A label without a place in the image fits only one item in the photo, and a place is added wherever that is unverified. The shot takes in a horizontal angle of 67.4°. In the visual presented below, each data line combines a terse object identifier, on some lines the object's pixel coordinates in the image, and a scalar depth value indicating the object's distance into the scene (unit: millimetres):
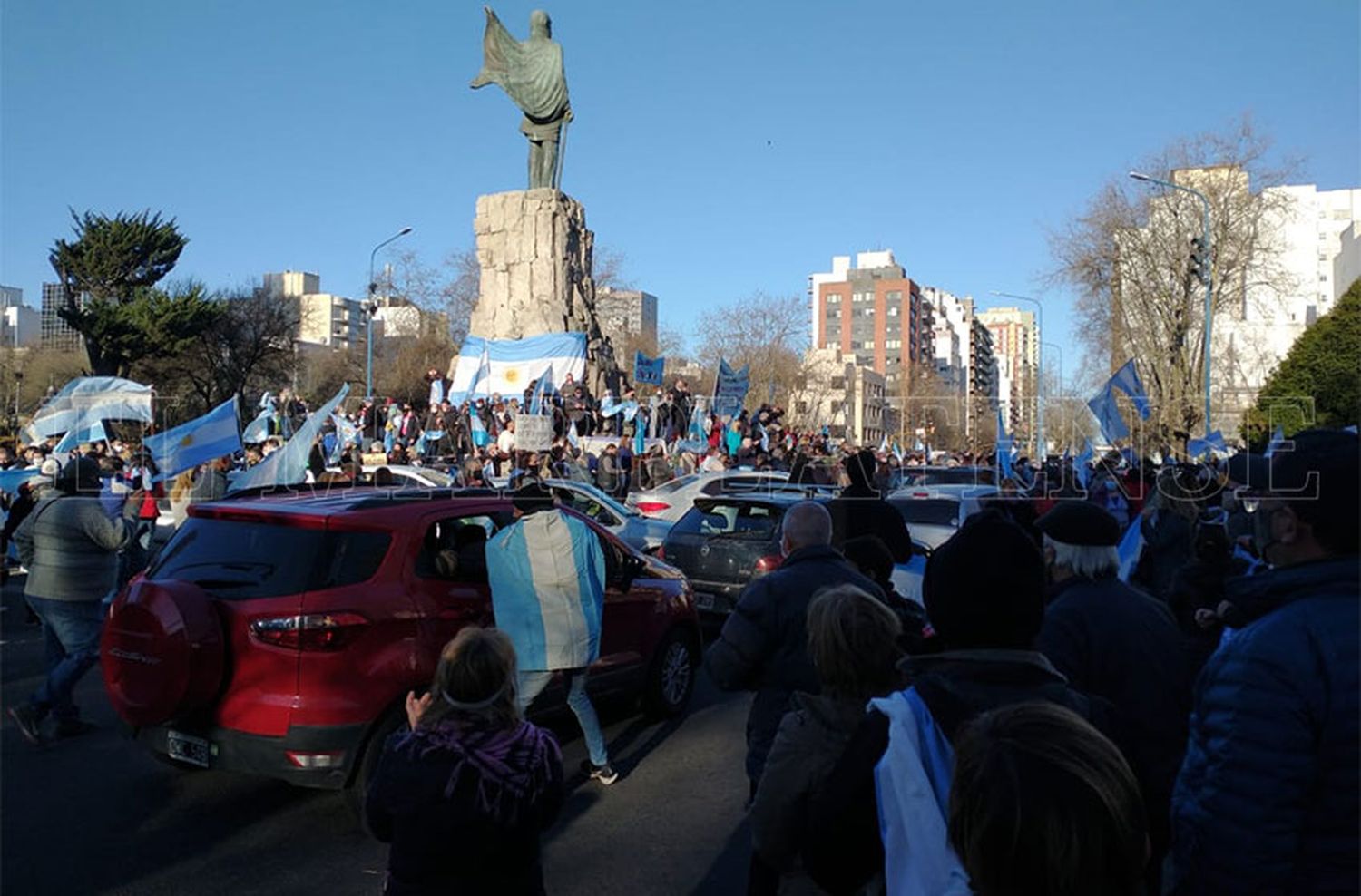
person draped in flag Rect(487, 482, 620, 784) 5645
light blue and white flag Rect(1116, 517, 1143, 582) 9180
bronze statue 29797
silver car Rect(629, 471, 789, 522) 14711
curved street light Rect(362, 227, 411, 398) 35416
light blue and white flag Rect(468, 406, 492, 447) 23328
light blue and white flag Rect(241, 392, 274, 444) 19547
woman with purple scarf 2854
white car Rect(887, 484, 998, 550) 11609
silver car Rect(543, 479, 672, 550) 13438
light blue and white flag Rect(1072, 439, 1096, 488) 18078
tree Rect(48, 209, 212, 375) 45000
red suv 4945
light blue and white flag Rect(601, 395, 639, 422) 24750
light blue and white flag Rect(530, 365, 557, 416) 23108
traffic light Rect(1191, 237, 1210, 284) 33656
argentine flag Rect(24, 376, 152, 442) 13953
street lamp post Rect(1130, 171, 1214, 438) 32812
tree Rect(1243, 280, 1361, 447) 39812
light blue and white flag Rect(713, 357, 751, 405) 24789
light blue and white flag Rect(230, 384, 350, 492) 10648
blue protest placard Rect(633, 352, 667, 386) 25062
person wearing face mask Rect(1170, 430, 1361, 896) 2166
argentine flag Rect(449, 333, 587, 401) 26594
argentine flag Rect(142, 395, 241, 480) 10352
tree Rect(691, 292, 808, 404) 61375
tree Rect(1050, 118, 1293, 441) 43438
